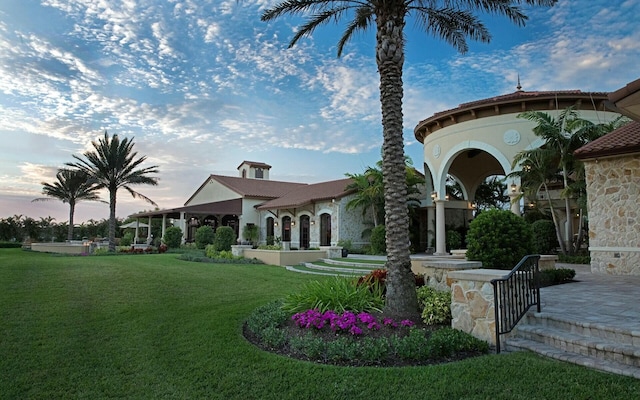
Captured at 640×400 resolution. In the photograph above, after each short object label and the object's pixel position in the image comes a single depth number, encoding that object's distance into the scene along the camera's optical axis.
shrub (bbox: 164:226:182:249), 29.20
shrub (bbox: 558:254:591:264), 14.33
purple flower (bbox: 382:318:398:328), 5.94
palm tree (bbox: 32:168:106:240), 34.28
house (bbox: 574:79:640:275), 10.59
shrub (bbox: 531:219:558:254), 17.33
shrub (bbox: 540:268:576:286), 8.94
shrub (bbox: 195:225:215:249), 27.22
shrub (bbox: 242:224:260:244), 30.39
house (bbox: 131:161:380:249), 24.39
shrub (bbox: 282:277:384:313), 6.70
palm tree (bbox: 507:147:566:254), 15.12
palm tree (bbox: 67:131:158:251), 26.80
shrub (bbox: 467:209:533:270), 8.81
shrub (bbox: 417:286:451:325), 6.15
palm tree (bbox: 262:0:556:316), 6.50
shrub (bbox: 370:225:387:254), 20.06
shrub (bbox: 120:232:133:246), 33.28
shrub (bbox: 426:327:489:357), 5.07
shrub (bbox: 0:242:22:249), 35.23
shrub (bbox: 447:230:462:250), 21.22
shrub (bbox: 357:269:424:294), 7.75
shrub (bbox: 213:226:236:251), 23.09
